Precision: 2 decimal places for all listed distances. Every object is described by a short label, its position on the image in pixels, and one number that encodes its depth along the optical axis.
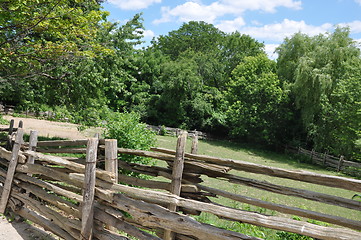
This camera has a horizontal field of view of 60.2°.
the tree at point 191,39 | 50.91
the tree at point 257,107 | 28.73
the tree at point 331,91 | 20.69
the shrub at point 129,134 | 7.44
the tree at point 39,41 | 7.48
